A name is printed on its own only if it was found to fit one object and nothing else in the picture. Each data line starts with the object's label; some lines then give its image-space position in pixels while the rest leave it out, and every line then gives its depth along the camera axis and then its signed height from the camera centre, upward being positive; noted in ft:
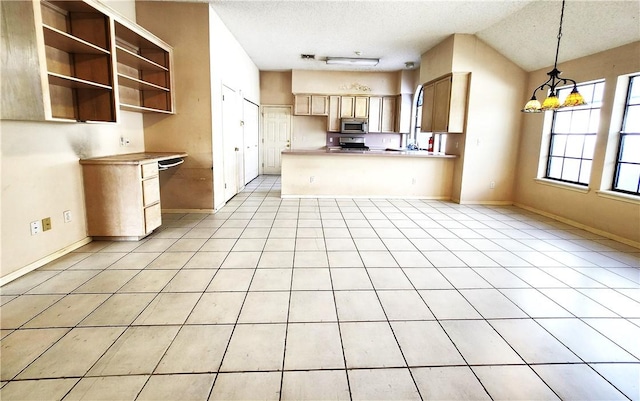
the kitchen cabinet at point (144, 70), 12.23 +3.14
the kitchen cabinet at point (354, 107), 28.35 +3.61
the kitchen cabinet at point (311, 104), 28.22 +3.71
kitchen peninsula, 20.22 -1.71
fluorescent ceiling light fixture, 23.11 +6.26
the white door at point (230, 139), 17.70 +0.32
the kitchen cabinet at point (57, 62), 7.59 +2.19
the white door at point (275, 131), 29.43 +1.34
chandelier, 10.09 +1.67
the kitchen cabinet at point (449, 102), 18.13 +2.78
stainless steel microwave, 28.37 +2.00
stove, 29.19 +0.40
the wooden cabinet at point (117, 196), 11.06 -1.87
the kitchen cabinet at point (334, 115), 28.25 +2.84
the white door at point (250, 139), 23.79 +0.48
